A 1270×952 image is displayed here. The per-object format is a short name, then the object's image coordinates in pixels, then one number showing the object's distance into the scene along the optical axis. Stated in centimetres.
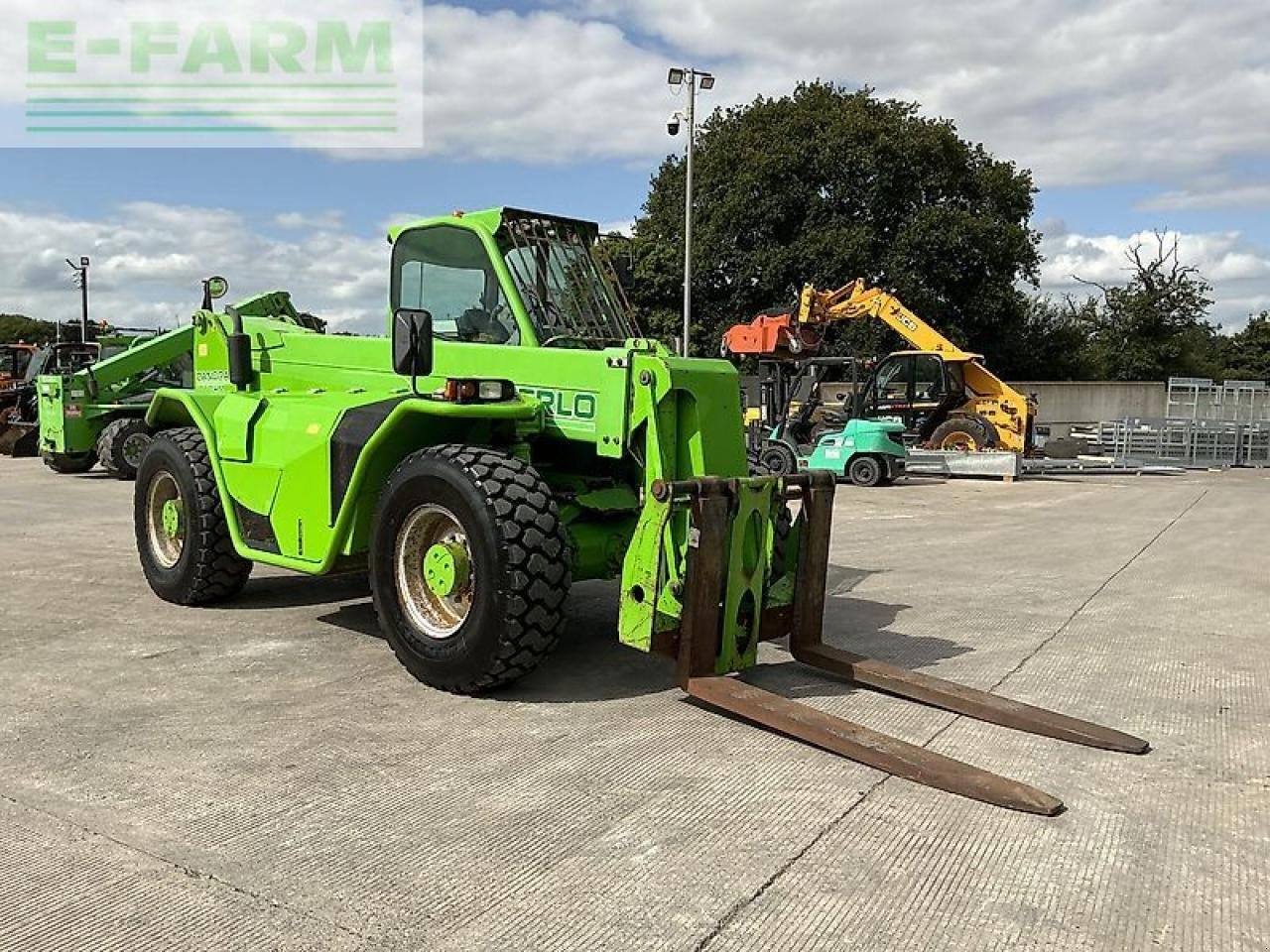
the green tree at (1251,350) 5847
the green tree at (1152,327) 4925
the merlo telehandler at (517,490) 472
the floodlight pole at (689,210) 2419
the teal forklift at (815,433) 1744
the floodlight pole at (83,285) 3756
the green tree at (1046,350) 3859
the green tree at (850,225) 3484
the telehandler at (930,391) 1986
